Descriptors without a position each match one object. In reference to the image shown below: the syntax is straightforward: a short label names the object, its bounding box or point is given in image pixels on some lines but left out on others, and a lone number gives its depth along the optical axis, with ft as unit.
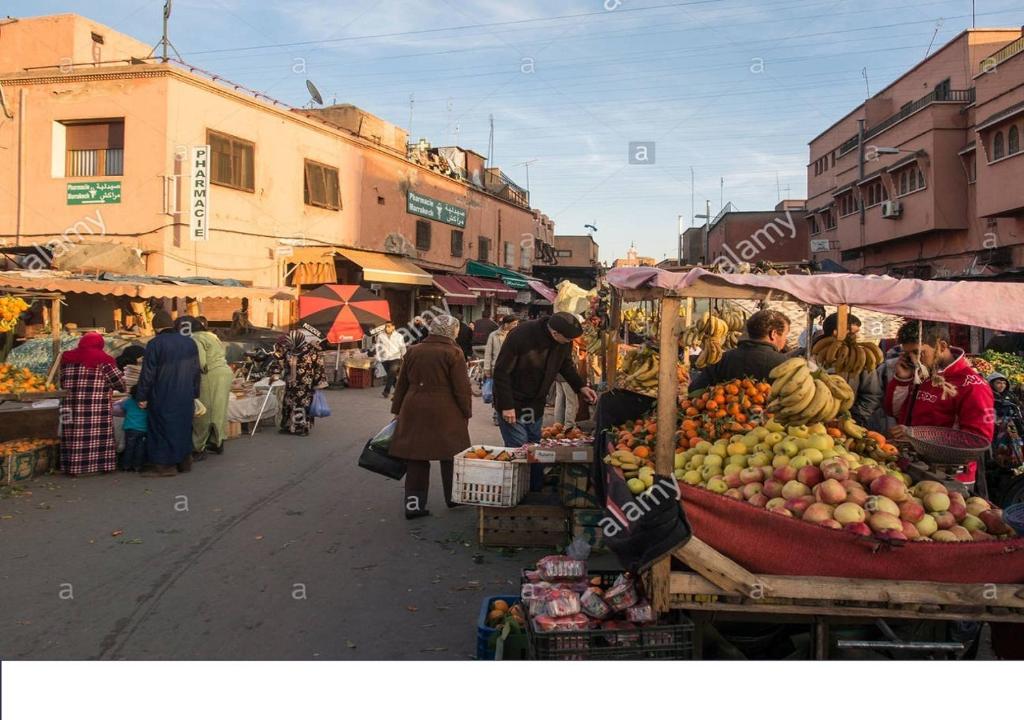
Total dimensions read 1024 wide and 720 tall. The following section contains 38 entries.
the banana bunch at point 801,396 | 15.70
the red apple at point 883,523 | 12.15
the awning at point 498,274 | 113.60
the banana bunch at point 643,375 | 24.47
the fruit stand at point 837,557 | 11.84
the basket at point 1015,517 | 12.88
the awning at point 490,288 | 104.37
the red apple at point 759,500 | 13.52
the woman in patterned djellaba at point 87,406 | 29.17
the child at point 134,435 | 30.37
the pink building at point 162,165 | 59.26
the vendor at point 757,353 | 20.27
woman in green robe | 32.89
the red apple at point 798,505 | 12.93
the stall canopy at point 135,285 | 38.63
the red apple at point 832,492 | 12.86
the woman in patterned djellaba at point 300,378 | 40.22
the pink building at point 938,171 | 71.36
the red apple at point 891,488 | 12.92
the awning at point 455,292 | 93.81
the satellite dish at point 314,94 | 81.97
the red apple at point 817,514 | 12.51
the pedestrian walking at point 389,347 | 62.95
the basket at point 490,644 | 12.84
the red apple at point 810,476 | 13.66
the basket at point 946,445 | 15.29
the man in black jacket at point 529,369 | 24.11
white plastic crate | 20.76
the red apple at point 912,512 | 12.62
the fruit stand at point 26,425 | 28.16
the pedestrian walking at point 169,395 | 29.55
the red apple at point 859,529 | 12.02
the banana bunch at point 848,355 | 19.71
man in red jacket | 17.04
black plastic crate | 11.54
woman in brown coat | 23.59
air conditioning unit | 97.50
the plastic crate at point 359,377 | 66.13
